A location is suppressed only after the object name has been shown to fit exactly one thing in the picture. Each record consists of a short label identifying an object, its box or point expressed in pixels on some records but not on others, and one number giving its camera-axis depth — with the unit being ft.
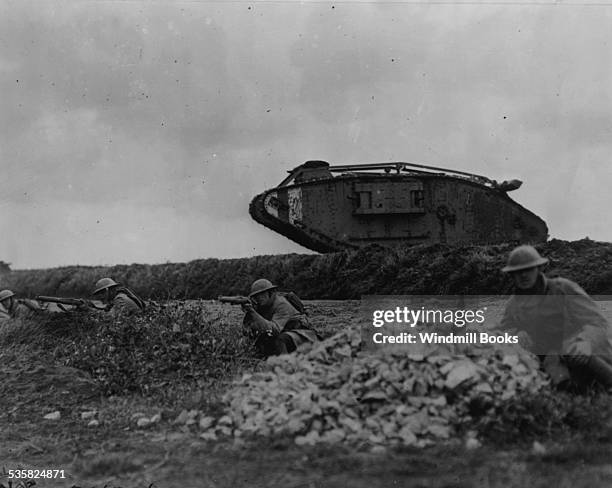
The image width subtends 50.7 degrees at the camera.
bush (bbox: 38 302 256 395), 22.15
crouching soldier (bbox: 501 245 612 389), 16.65
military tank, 44.34
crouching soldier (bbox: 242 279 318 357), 23.43
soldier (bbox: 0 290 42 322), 30.71
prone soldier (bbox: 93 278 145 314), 27.89
